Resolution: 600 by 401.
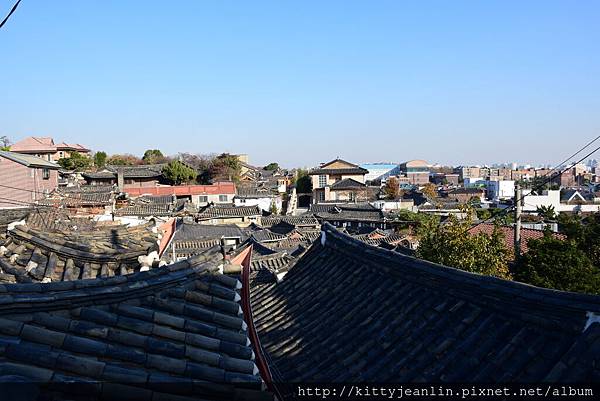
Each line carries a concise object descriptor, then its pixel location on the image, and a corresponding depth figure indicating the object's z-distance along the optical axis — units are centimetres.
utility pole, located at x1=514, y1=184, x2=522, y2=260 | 1789
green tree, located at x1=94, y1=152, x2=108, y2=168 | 6642
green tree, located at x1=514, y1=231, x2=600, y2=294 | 1374
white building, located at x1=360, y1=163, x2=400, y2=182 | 12781
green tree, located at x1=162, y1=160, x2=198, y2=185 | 5747
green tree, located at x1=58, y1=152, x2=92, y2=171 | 5978
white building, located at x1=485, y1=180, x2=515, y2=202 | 7597
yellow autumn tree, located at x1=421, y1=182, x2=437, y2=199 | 6584
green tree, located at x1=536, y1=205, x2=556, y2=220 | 3819
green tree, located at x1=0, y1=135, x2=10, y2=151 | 5987
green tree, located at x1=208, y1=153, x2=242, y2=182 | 6241
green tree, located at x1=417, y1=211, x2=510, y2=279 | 1526
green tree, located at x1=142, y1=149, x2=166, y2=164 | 7412
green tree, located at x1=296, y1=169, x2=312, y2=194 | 6725
